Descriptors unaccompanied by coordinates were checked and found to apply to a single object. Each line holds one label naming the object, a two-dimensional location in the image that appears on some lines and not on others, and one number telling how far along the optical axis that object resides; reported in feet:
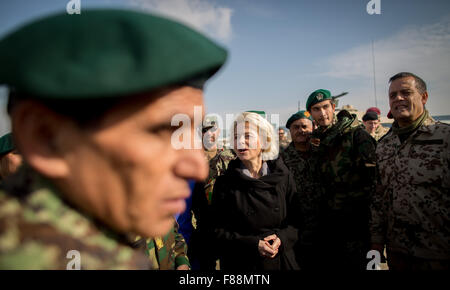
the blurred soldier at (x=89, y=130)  1.84
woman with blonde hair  8.61
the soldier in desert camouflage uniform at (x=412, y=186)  8.30
